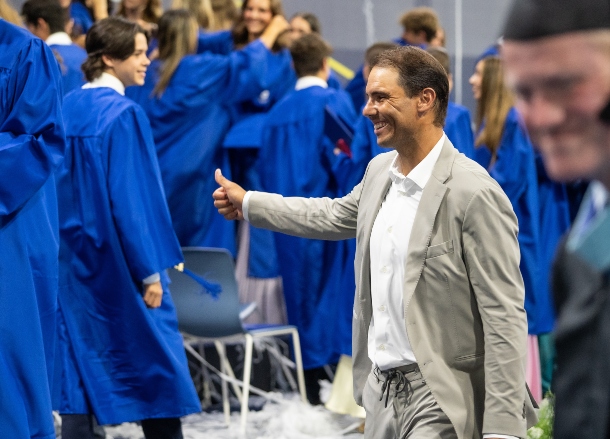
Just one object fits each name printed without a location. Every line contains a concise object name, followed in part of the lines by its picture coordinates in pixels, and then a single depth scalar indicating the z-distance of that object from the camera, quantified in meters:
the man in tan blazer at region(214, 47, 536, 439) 4.07
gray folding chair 8.15
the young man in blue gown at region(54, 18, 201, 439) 6.52
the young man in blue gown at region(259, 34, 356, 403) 9.64
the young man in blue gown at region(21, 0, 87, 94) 8.99
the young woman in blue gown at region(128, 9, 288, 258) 9.91
